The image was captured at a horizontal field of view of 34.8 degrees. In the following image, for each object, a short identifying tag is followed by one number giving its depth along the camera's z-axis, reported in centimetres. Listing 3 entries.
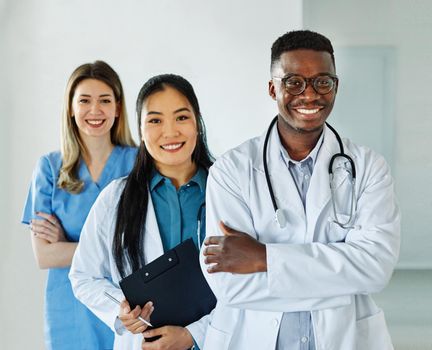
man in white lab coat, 156
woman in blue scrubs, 237
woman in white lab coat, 191
